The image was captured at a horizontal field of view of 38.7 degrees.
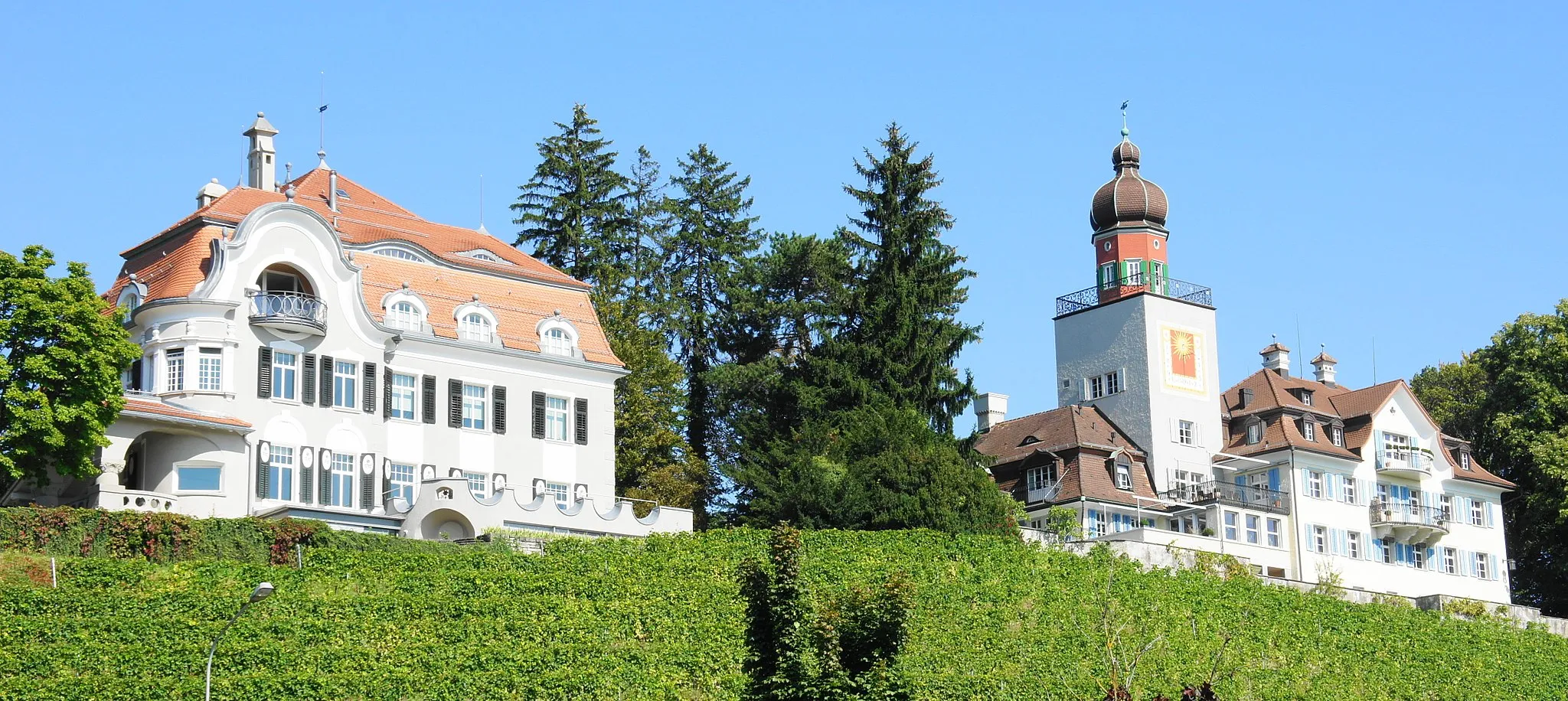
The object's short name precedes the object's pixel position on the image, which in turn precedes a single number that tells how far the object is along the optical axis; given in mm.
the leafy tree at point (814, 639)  42531
